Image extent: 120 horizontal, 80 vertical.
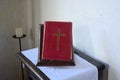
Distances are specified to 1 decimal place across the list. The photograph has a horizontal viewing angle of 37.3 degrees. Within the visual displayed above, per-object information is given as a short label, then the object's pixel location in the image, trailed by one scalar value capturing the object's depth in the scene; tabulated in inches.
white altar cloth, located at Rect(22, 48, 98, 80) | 39.4
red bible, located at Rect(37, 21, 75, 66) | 43.6
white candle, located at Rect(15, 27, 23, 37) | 70.0
